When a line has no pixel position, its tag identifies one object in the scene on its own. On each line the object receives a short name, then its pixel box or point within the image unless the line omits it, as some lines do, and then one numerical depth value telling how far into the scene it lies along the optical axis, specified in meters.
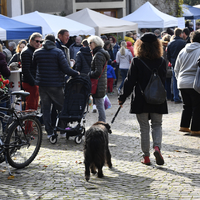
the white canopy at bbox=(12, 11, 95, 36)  29.86
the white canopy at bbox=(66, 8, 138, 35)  35.75
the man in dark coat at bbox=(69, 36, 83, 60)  29.02
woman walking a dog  11.62
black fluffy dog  10.66
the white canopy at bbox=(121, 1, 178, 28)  41.72
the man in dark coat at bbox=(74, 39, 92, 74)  19.91
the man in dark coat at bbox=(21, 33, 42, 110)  16.48
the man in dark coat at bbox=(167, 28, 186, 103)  23.45
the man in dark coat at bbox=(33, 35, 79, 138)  15.20
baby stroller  15.42
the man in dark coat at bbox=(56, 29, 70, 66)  17.05
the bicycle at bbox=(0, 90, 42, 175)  11.29
